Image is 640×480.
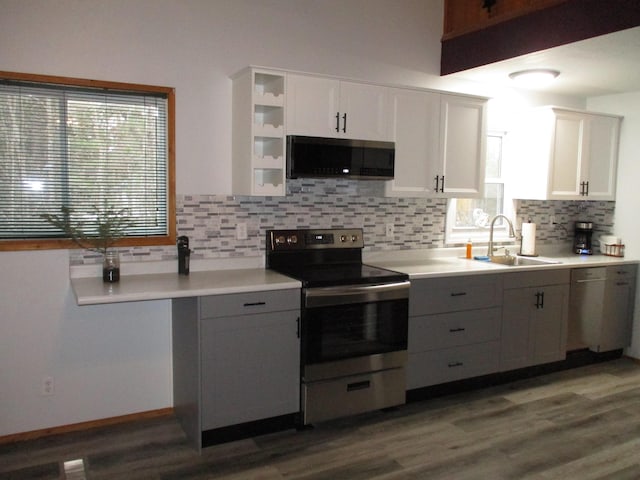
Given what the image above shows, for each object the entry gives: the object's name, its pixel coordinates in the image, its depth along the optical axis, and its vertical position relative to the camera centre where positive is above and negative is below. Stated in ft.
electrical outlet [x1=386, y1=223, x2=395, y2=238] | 13.24 -0.88
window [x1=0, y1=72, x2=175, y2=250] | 9.49 +0.61
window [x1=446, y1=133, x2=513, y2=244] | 14.76 -0.33
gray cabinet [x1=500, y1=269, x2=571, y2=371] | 12.71 -2.97
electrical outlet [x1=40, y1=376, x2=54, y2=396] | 9.89 -3.69
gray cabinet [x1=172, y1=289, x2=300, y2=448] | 9.18 -3.06
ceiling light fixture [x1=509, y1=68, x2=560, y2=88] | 12.88 +3.03
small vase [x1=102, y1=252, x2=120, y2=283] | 9.61 -1.43
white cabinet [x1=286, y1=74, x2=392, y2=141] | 10.62 +1.78
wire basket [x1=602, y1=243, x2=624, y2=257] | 15.49 -1.48
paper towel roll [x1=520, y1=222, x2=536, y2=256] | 15.20 -1.17
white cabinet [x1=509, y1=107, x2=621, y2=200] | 14.62 +1.22
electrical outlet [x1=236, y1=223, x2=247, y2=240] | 11.34 -0.84
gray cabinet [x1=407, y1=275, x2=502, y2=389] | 11.39 -2.96
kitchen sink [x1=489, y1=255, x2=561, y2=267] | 14.30 -1.71
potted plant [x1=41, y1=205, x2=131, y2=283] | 9.67 -0.78
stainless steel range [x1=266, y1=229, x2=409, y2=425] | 9.96 -2.74
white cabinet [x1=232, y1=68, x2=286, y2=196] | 10.32 +1.17
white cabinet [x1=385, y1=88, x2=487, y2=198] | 12.01 +1.22
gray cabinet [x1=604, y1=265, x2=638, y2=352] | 14.56 -3.04
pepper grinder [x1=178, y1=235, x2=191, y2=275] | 10.55 -1.29
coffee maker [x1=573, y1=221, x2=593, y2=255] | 16.08 -1.19
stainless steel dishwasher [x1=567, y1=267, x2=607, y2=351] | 13.89 -2.89
